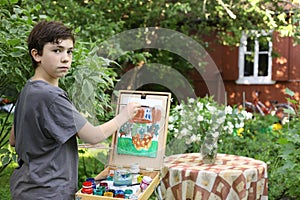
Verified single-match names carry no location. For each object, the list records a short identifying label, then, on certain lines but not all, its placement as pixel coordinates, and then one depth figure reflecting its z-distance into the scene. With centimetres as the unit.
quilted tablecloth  288
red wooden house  1009
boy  167
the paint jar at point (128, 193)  192
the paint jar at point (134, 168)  234
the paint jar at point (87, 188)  193
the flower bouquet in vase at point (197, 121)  313
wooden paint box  246
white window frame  1038
